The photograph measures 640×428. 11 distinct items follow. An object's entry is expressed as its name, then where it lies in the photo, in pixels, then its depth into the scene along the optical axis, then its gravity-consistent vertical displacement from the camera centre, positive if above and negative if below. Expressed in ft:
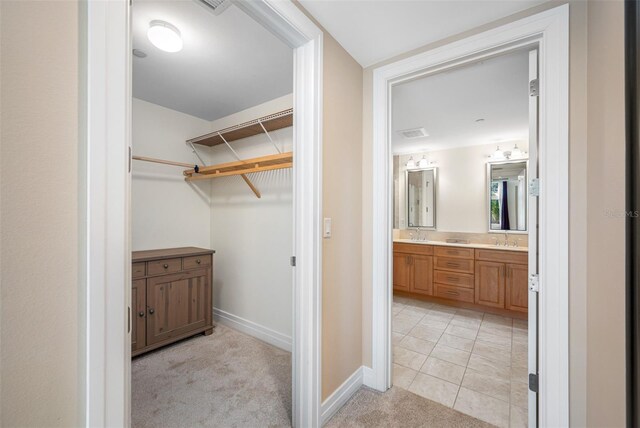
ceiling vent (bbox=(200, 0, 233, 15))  4.57 +3.70
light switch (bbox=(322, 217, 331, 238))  5.13 -0.28
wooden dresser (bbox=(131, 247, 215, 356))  7.43 -2.53
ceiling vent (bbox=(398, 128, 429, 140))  11.20 +3.57
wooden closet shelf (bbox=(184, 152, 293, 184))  7.38 +1.49
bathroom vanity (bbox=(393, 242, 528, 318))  10.48 -2.75
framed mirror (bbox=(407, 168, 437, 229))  14.33 +0.93
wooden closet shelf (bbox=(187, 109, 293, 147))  7.26 +2.68
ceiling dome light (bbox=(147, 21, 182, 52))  5.18 +3.57
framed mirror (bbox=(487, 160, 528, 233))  11.97 +0.87
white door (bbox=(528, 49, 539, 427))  4.58 -0.51
